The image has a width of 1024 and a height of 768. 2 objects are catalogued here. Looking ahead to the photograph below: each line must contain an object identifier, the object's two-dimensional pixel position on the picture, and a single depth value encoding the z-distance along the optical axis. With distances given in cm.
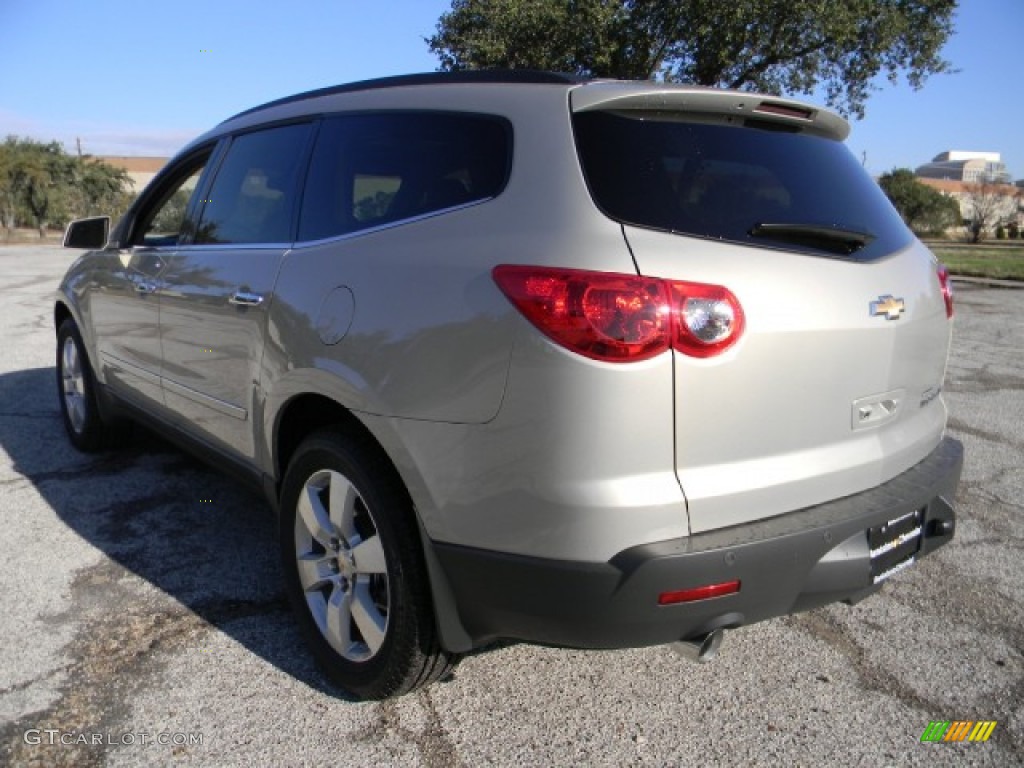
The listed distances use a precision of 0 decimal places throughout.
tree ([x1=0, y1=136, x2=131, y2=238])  3531
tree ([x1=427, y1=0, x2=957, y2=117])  1694
